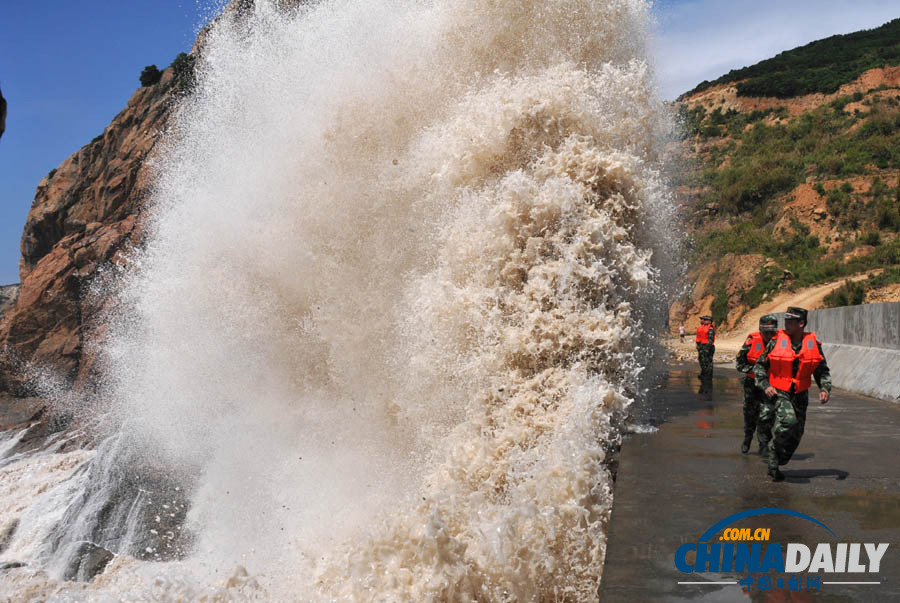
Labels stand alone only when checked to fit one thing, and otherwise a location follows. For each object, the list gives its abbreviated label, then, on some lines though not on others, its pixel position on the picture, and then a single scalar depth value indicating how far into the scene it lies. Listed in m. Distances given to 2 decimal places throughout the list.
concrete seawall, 10.25
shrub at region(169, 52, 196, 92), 45.16
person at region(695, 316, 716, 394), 12.41
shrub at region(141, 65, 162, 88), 51.47
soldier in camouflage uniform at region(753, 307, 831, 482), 5.48
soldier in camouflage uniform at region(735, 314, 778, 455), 6.52
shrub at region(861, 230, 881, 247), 31.38
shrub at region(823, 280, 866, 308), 26.22
